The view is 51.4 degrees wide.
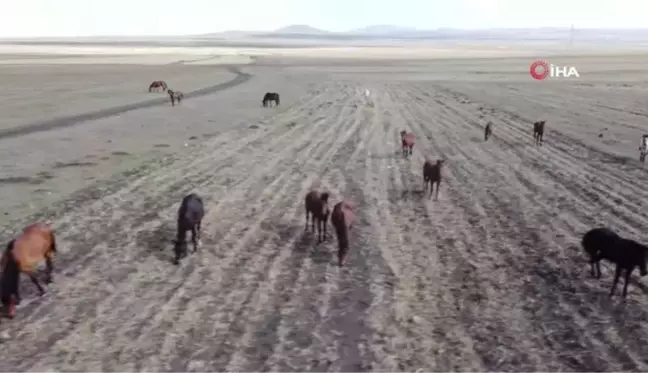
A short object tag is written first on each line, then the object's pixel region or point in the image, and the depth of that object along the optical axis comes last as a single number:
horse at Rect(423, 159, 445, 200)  17.67
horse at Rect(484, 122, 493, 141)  27.77
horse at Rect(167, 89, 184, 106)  41.16
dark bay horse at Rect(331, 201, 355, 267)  12.70
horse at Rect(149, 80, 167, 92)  51.23
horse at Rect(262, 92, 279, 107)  41.84
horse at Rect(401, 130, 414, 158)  23.72
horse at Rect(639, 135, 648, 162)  23.03
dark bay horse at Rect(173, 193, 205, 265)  12.98
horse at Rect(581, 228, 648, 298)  10.88
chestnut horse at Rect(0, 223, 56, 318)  10.24
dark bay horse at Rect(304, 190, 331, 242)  13.89
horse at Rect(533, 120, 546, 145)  26.73
